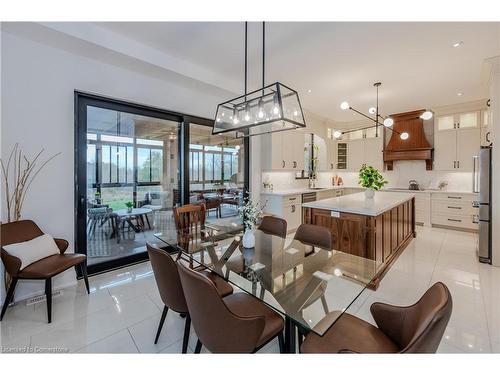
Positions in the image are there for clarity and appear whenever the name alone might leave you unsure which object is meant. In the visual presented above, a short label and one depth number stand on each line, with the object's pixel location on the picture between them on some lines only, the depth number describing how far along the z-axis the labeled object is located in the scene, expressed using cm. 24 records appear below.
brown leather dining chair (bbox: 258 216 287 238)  275
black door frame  286
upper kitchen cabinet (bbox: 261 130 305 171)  517
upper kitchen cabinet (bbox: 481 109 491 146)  508
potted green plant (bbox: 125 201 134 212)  345
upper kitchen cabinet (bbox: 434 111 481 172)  534
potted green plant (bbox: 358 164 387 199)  363
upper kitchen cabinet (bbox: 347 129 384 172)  671
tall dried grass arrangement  240
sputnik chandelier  361
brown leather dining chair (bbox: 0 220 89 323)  212
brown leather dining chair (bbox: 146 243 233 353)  158
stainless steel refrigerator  353
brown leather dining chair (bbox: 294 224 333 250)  228
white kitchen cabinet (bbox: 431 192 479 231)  520
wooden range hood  590
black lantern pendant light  192
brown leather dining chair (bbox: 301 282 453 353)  94
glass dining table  133
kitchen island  287
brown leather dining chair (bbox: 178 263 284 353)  117
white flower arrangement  218
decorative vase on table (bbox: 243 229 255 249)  220
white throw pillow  220
